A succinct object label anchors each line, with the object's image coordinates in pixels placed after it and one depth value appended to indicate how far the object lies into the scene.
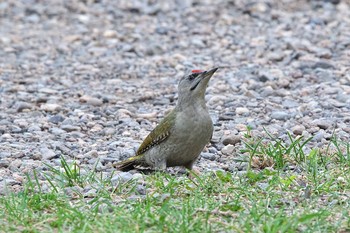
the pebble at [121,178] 14.44
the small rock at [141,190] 14.01
